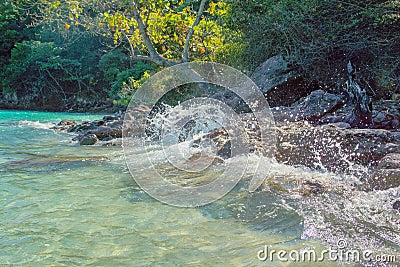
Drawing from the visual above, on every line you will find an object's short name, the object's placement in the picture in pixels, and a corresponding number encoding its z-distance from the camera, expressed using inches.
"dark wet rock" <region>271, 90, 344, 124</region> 277.0
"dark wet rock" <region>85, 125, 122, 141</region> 380.2
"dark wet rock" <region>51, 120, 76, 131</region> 511.9
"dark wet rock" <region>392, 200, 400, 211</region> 132.7
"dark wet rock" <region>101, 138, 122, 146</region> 338.6
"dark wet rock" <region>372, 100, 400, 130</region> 248.7
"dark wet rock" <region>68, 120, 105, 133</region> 432.8
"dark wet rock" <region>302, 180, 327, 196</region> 155.9
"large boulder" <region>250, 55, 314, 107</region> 341.7
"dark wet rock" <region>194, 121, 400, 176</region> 186.1
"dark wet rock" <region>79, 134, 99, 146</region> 347.6
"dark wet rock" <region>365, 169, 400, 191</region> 145.1
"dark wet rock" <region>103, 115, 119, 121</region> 480.6
